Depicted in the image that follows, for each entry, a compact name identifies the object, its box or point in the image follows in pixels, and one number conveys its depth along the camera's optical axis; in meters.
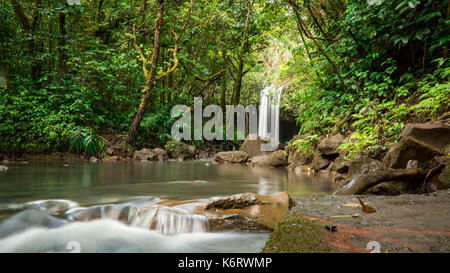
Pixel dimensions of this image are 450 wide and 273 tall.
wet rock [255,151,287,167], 7.83
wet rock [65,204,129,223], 2.59
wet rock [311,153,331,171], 5.97
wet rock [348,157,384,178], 3.52
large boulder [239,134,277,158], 9.94
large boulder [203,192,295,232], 2.21
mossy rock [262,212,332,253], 1.15
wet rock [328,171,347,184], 4.45
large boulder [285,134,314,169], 6.91
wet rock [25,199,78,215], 2.74
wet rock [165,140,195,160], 10.74
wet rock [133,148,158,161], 9.51
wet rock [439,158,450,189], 2.42
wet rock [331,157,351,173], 4.35
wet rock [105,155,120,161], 9.07
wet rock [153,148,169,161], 9.97
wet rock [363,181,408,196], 2.60
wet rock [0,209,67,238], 2.31
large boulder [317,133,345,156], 5.50
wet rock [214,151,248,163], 9.31
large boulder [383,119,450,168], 3.03
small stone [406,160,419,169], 3.06
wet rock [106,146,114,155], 9.41
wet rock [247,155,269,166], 8.31
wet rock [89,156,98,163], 8.68
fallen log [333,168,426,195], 2.66
